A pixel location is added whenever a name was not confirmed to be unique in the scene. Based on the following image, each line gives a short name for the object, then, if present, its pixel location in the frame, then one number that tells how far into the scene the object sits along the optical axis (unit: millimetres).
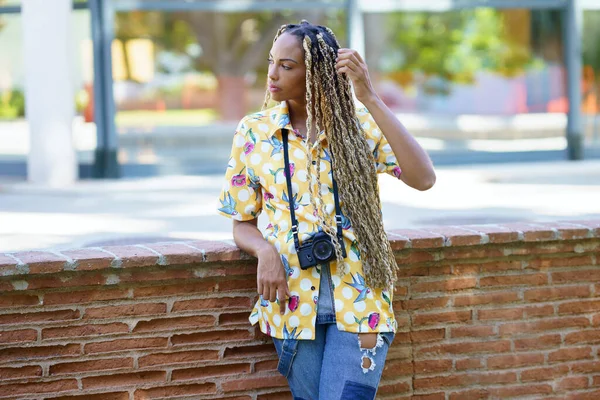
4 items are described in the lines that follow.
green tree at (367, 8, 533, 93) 12523
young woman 3449
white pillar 10266
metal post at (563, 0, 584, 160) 12500
